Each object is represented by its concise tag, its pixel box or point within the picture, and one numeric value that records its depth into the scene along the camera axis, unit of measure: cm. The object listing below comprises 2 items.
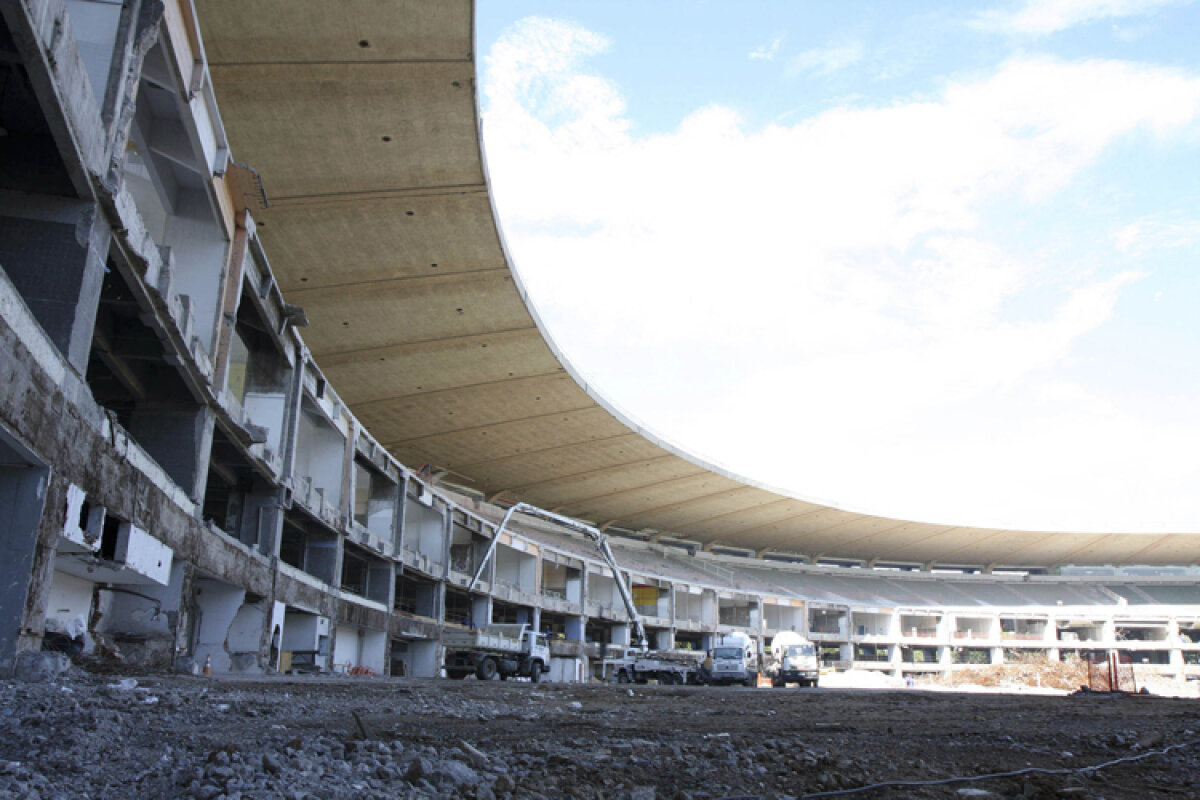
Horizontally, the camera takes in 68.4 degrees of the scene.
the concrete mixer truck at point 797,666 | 3522
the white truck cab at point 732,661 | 3186
